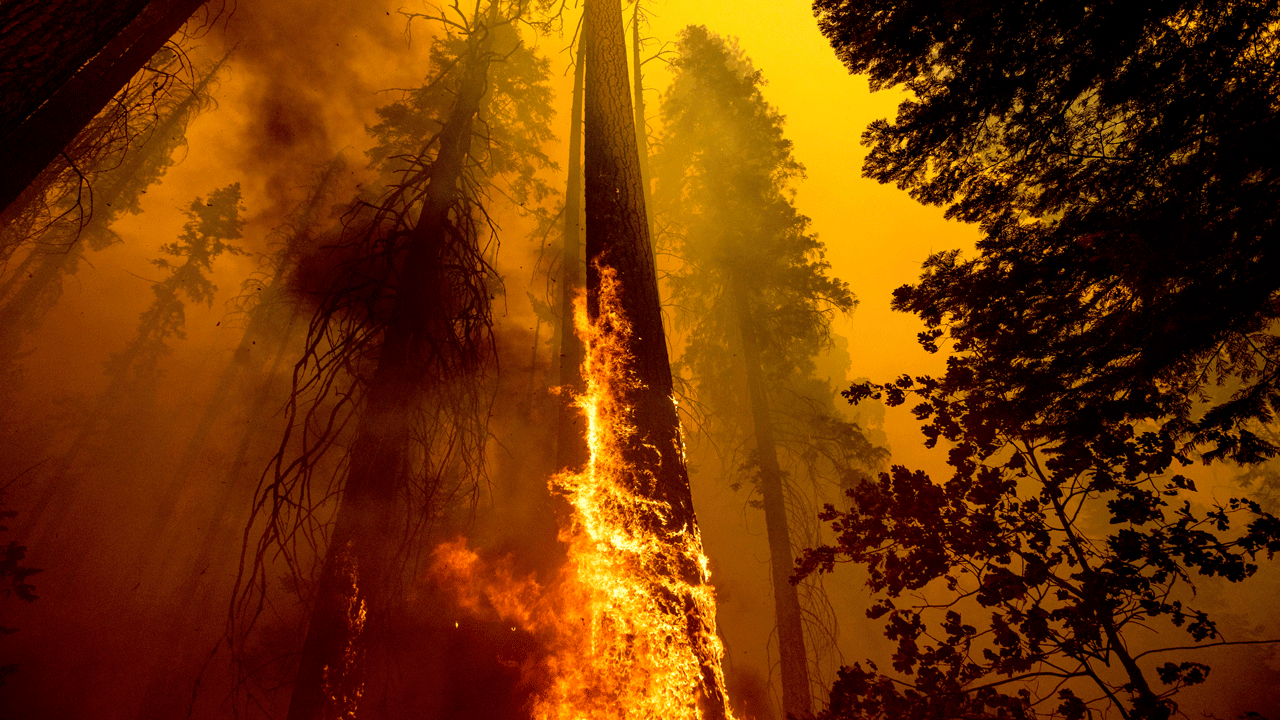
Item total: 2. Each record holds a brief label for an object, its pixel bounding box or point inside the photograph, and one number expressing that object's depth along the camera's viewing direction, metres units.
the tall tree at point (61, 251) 18.06
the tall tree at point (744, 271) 9.92
